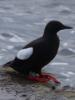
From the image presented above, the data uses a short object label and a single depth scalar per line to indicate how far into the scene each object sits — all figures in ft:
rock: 47.44
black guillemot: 52.54
